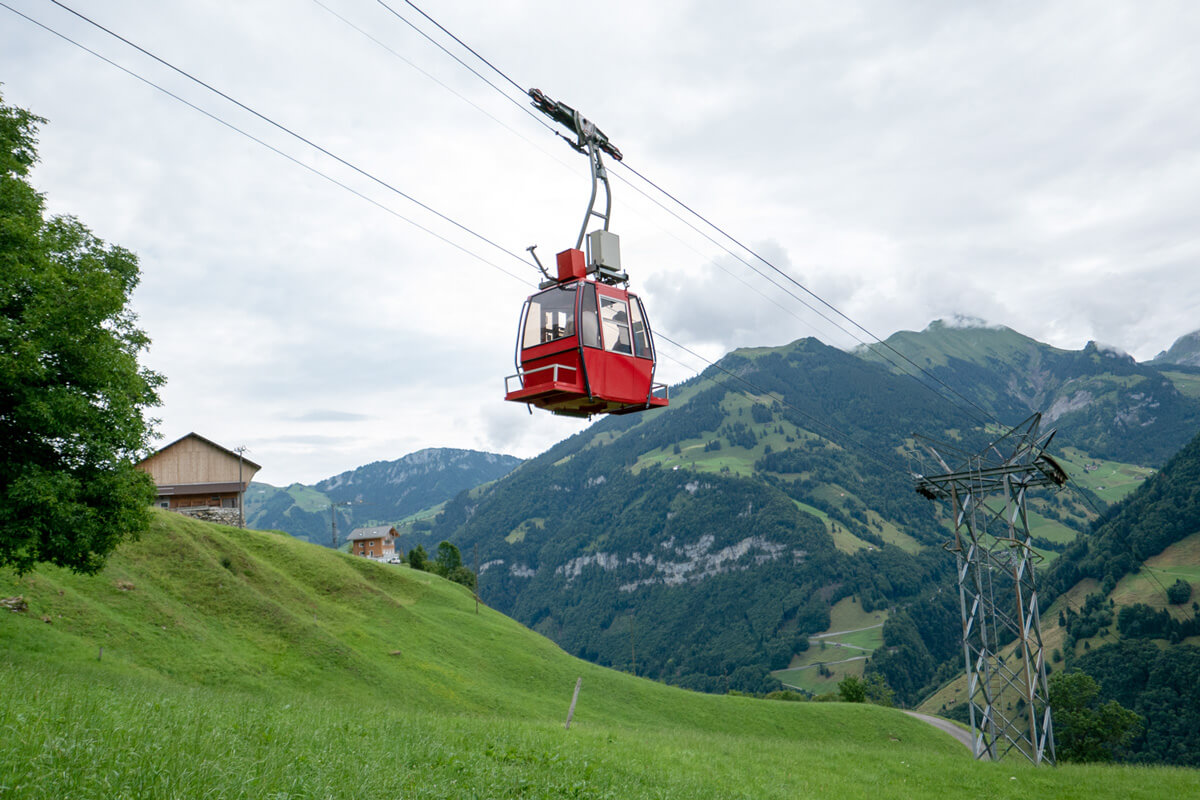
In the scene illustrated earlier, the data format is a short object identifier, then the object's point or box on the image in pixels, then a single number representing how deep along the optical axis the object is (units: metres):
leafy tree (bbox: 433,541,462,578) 107.66
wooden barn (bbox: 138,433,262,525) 63.16
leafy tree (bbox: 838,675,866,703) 87.69
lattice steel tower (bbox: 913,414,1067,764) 32.84
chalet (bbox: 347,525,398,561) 154.75
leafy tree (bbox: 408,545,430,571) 104.31
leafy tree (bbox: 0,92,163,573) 21.23
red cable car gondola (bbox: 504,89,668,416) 17.89
